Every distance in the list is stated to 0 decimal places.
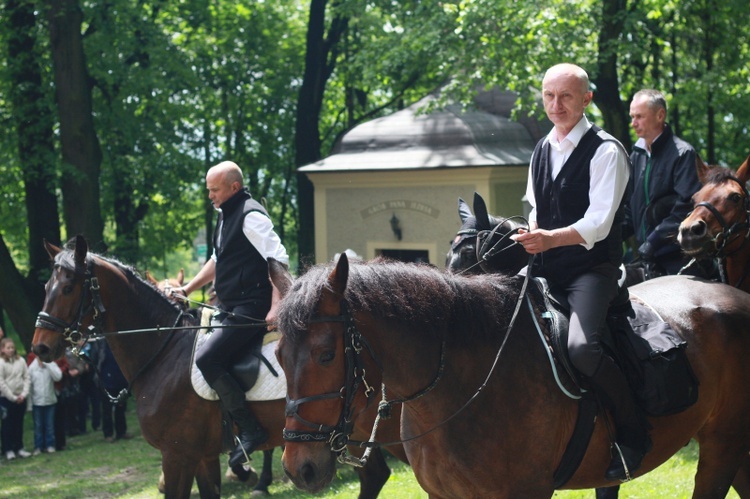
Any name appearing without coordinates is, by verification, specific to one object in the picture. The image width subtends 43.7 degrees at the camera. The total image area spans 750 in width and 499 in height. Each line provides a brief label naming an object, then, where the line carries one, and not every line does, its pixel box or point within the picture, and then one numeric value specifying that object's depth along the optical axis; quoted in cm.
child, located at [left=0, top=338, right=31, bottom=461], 1371
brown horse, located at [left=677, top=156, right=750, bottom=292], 607
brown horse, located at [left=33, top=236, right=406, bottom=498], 733
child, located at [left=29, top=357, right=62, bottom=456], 1426
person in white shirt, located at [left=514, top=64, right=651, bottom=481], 448
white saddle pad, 739
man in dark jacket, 702
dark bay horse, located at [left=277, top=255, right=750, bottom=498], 398
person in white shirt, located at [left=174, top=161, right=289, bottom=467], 726
